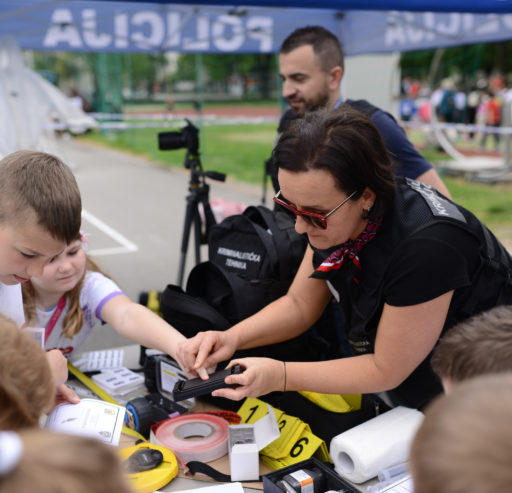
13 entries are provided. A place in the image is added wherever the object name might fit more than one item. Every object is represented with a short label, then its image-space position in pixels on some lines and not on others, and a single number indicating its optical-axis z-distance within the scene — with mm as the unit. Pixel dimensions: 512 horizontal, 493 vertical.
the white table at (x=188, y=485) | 1373
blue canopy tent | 5449
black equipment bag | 1960
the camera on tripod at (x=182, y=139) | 3408
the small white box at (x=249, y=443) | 1400
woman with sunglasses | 1452
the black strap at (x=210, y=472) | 1413
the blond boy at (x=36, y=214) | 1439
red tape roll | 1466
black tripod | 3520
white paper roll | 1361
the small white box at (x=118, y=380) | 1916
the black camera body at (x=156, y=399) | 1633
